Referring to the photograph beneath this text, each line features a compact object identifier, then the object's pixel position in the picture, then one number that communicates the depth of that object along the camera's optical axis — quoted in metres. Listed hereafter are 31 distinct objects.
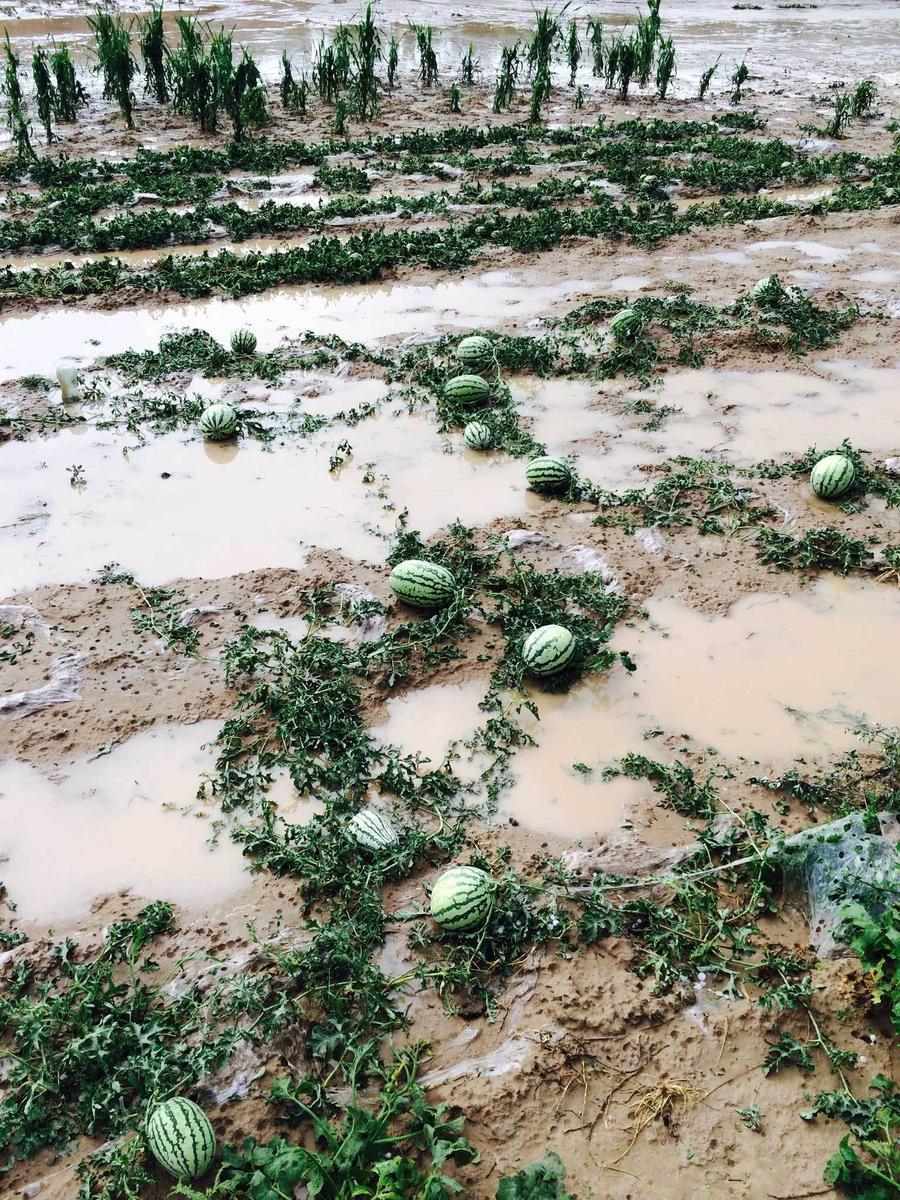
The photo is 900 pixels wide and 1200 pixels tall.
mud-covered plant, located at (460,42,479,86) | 19.66
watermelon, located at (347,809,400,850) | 3.74
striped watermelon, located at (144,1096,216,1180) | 2.71
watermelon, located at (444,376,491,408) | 7.23
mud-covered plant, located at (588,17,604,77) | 19.53
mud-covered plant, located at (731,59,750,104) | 18.08
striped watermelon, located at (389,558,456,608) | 5.07
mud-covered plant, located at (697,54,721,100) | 18.30
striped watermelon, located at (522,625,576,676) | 4.63
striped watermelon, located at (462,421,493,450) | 6.68
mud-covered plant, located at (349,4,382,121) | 15.92
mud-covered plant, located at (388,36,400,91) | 18.01
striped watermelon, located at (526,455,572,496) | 6.19
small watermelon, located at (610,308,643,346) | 8.12
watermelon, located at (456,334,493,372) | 7.80
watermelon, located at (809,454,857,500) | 5.99
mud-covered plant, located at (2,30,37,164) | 13.45
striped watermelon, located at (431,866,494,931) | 3.41
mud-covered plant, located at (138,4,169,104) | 16.17
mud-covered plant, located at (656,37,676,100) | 18.16
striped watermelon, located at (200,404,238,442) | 6.78
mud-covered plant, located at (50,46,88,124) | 15.01
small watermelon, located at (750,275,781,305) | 8.72
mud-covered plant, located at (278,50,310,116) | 16.48
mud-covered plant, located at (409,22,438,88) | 18.41
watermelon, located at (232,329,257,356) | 8.08
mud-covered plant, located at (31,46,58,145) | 14.30
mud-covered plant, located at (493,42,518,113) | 17.09
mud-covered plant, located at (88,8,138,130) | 14.62
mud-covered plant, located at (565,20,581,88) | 19.30
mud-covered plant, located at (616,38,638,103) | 17.86
